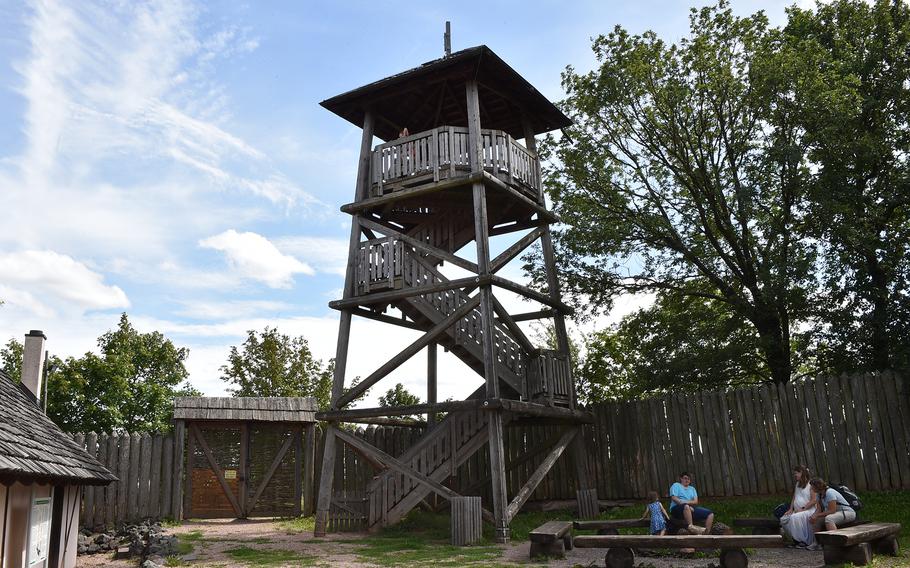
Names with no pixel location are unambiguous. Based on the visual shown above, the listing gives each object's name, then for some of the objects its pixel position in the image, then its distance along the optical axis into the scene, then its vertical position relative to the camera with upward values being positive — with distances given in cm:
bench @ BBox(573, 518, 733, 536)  1081 -89
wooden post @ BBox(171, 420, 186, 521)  1744 +21
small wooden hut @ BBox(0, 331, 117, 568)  794 +5
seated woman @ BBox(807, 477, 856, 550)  1000 -70
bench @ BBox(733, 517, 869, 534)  1109 -94
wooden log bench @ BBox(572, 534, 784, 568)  848 -91
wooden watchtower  1405 +373
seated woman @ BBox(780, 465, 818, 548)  1034 -74
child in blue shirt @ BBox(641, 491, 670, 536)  1073 -73
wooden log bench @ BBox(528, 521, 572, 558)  1040 -100
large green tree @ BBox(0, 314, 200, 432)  3075 +403
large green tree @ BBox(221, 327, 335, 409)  3253 +442
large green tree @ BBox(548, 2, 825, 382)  1608 +640
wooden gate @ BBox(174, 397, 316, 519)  1891 +55
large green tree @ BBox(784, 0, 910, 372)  1415 +504
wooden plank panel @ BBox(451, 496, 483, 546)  1254 -82
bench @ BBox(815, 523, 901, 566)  862 -96
